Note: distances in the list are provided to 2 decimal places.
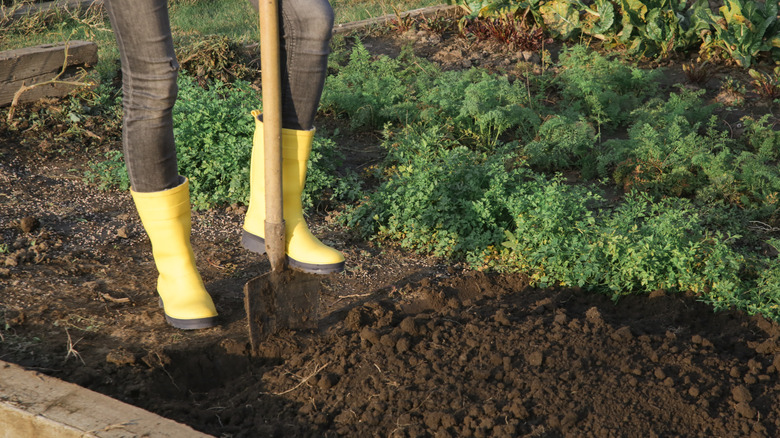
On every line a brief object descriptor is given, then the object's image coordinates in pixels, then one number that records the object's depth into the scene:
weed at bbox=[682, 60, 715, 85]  5.78
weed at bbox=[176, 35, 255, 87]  5.89
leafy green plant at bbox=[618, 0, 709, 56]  6.19
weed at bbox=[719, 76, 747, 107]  5.51
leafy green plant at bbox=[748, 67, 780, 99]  5.52
